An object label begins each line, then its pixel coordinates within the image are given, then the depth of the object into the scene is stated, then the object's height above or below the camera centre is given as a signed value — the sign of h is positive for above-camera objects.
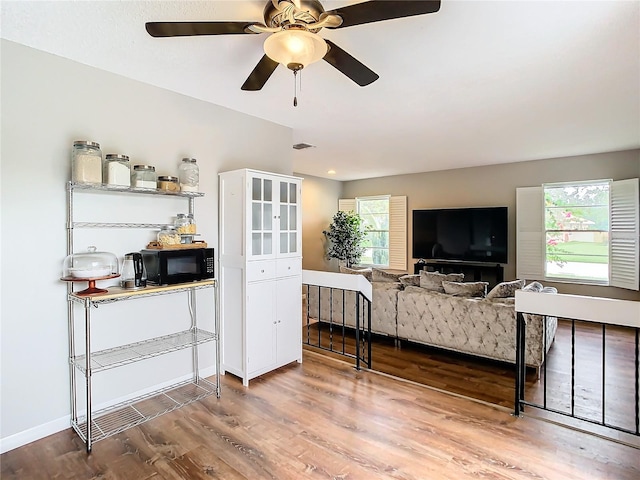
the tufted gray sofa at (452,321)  3.58 -0.96
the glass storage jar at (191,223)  3.10 +0.10
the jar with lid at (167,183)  2.92 +0.42
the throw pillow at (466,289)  3.94 -0.61
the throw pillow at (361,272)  4.78 -0.51
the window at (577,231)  5.84 +0.04
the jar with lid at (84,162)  2.46 +0.50
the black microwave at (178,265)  2.72 -0.24
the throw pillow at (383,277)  4.66 -0.56
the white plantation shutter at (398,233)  7.97 +0.02
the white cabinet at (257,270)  3.30 -0.34
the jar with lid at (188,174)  3.13 +0.52
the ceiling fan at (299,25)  1.57 +0.98
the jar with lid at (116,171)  2.59 +0.46
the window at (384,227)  8.02 +0.16
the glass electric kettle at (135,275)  2.69 -0.31
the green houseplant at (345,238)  8.05 -0.09
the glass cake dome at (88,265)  2.43 -0.21
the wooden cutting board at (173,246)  2.82 -0.09
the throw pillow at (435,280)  4.21 -0.54
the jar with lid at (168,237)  2.88 -0.02
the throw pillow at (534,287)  3.79 -0.58
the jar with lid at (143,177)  2.79 +0.45
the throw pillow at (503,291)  3.82 -0.61
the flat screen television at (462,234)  6.54 -0.01
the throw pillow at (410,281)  4.41 -0.58
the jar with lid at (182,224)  3.04 +0.09
